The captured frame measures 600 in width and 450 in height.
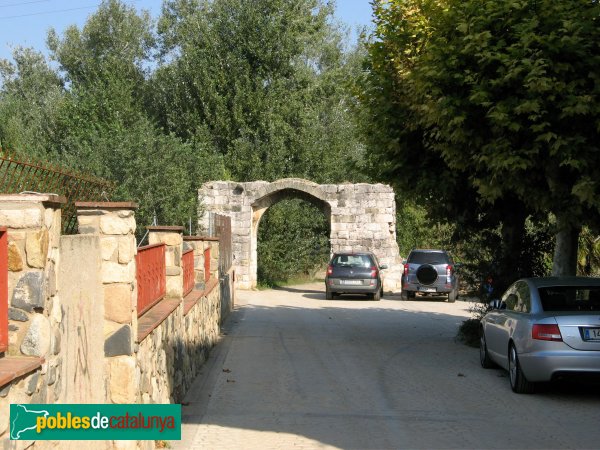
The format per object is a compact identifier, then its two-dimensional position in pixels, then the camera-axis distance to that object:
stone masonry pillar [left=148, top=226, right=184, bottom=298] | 10.50
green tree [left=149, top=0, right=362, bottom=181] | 39.31
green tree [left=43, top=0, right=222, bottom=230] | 23.70
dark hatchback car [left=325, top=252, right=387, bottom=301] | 27.33
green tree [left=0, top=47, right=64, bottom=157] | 31.15
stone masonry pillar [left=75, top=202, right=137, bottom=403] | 6.65
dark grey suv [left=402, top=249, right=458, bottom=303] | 27.55
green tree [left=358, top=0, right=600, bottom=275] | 11.55
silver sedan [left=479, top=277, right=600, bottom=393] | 10.00
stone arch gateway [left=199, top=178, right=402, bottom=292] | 32.22
